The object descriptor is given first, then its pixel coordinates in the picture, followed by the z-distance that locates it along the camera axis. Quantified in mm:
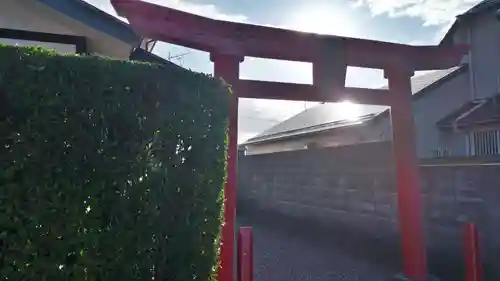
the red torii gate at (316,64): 4238
